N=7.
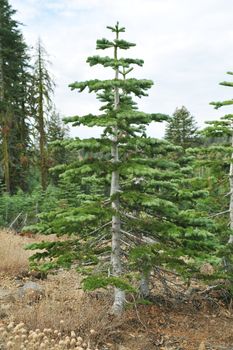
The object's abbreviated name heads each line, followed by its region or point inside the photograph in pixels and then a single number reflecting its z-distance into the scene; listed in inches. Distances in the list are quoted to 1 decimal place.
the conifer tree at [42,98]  861.2
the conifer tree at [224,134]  361.0
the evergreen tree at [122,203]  254.5
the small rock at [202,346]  247.9
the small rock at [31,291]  332.8
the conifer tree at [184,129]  1117.7
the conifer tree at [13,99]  927.0
